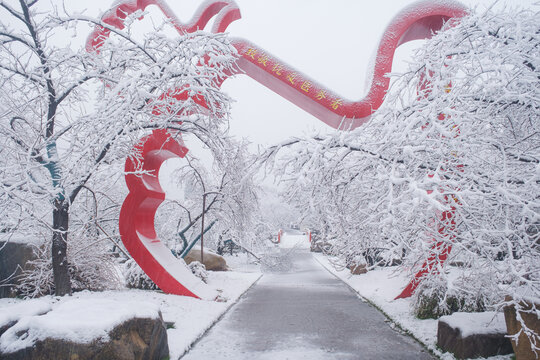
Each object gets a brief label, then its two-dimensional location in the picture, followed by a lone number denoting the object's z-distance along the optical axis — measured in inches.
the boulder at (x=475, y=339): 204.1
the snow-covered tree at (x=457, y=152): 167.9
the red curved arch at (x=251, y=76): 338.0
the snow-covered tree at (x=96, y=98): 264.4
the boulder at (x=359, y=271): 638.0
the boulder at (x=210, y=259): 693.3
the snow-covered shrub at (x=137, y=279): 417.7
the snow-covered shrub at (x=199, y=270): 516.7
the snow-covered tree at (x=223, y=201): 362.9
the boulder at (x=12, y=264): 340.2
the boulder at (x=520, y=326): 172.0
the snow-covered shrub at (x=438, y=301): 272.4
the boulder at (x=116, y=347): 161.6
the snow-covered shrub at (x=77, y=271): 337.4
